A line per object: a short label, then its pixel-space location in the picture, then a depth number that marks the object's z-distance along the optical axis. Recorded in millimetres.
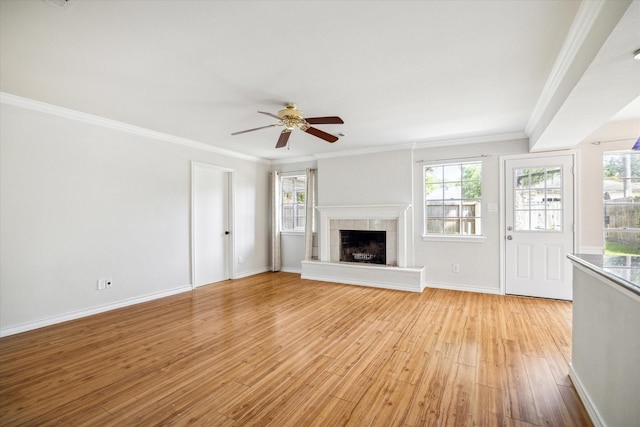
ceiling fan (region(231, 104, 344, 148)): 2990
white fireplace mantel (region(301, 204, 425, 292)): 4797
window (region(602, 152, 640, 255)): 3818
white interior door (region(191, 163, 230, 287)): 5020
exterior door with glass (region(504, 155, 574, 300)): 4137
